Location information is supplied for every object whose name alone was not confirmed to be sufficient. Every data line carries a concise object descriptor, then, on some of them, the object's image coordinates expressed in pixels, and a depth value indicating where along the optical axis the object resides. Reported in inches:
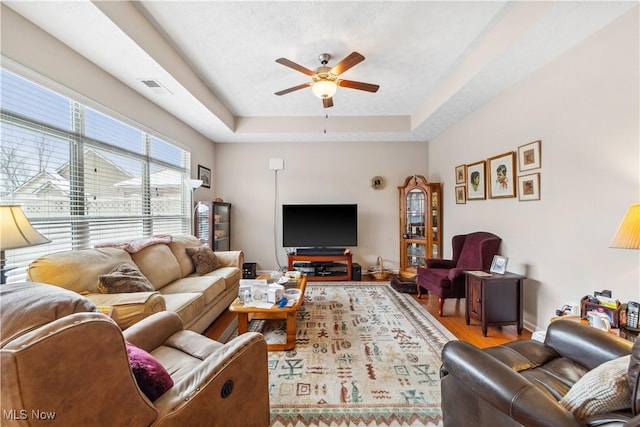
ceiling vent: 101.9
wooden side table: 97.6
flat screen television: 179.9
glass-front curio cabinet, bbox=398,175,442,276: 169.9
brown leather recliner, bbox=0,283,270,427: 23.4
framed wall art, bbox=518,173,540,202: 98.9
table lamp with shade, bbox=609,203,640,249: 58.5
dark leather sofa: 33.4
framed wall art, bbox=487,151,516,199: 110.7
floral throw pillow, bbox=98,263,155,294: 75.1
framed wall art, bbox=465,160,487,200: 130.3
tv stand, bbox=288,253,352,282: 174.2
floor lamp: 141.2
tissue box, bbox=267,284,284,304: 89.6
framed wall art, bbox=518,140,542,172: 97.9
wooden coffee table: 86.0
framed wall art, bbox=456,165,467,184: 147.0
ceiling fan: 87.4
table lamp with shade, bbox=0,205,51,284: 49.1
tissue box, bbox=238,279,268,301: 90.2
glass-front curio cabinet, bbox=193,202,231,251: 157.8
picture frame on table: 104.4
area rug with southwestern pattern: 61.3
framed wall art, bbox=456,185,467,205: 147.4
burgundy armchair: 115.6
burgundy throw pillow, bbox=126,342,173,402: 37.4
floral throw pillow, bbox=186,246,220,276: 122.6
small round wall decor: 190.4
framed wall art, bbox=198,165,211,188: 169.5
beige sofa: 68.2
